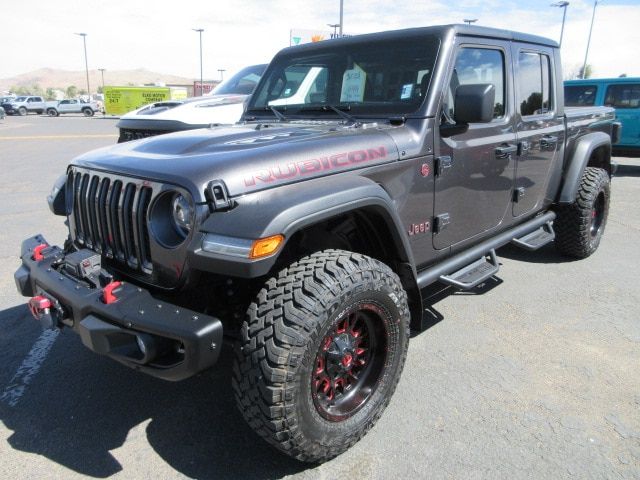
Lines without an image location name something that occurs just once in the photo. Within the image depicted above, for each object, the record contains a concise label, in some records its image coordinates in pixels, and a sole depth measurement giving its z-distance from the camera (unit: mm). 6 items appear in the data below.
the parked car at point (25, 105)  42219
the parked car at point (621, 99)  10897
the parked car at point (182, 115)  7230
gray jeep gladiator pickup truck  2047
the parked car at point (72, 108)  42219
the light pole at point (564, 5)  30500
